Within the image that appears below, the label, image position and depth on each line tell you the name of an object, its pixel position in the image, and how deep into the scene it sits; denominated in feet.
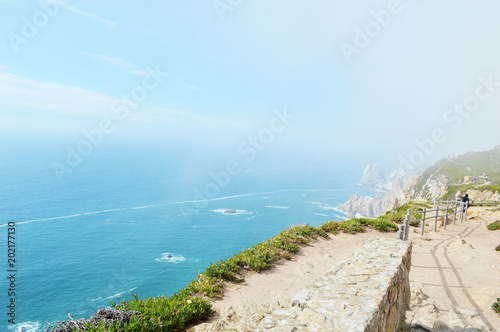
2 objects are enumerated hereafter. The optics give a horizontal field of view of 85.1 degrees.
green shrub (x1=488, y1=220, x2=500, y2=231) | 64.23
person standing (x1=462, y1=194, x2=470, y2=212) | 77.56
